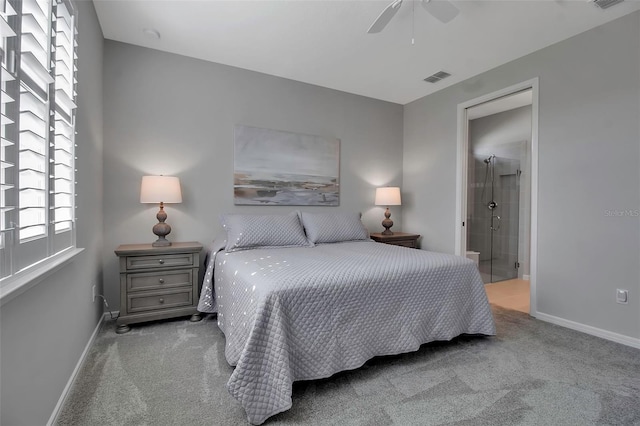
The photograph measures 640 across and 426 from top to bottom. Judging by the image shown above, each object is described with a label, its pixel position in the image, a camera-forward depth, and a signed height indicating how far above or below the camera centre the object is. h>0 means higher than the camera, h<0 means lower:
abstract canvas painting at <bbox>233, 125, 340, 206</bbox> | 3.44 +0.48
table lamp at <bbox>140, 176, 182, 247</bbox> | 2.75 +0.12
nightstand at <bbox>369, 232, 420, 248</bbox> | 3.89 -0.38
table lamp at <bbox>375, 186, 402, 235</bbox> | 4.05 +0.13
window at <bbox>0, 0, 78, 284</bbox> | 1.05 +0.32
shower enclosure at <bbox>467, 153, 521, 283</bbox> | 4.68 -0.07
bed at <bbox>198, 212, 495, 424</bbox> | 1.54 -0.62
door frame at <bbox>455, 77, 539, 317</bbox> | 2.99 +0.42
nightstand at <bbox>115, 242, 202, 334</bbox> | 2.57 -0.66
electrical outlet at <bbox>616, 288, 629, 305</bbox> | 2.42 -0.68
